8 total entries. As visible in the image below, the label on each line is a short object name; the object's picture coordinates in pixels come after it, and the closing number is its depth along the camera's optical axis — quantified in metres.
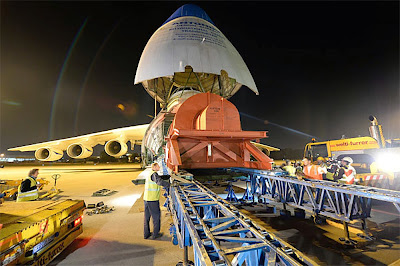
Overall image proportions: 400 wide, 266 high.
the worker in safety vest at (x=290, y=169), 7.61
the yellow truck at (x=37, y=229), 2.27
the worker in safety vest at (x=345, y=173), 5.80
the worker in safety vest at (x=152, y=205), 4.18
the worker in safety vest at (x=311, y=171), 6.15
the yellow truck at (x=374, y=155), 7.19
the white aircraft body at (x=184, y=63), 8.31
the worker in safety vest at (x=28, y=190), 4.41
